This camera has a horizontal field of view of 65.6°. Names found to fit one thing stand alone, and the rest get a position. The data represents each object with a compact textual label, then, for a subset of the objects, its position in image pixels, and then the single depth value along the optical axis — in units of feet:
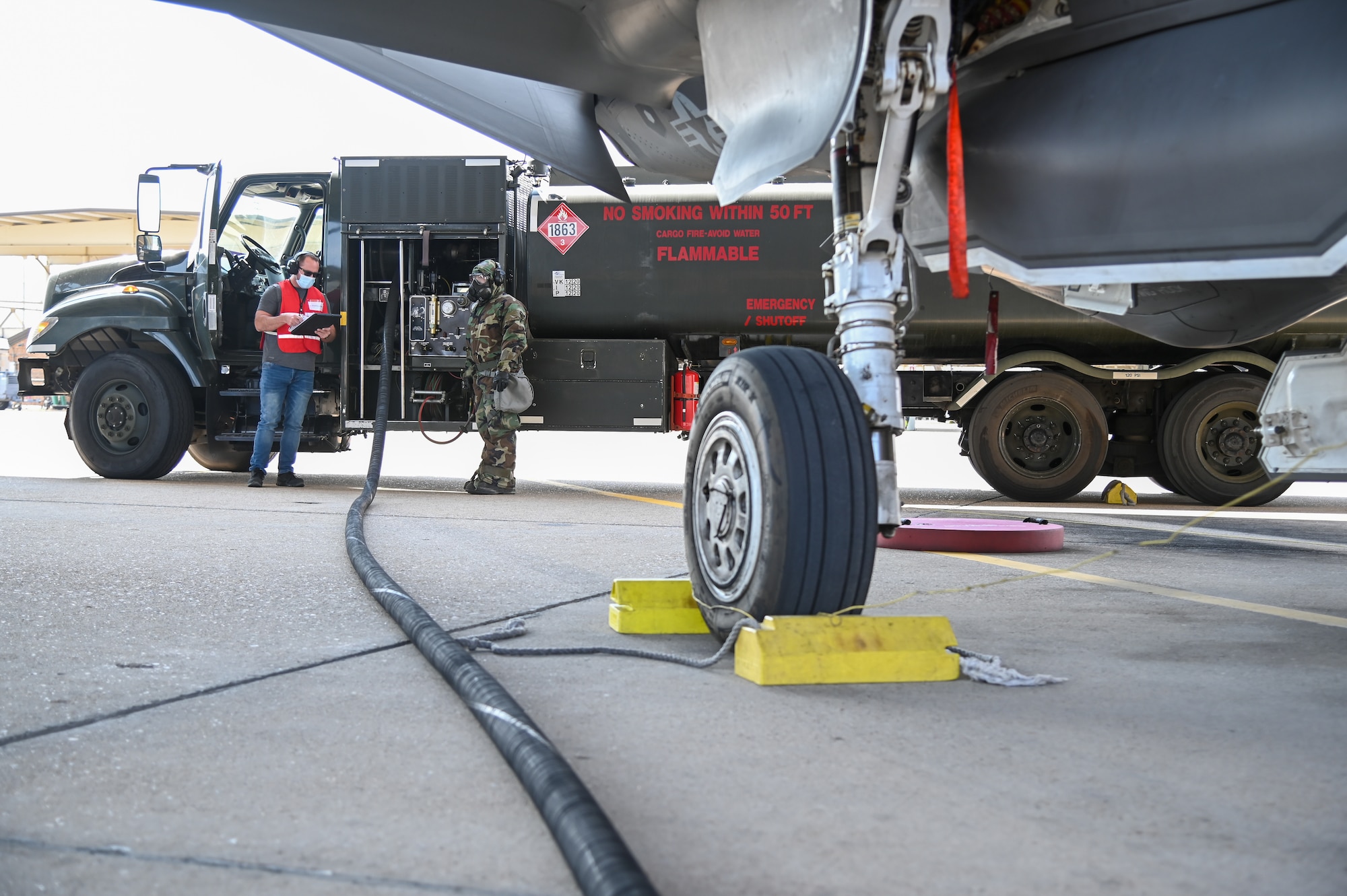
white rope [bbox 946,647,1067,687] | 7.52
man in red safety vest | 25.68
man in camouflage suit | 25.81
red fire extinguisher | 28.60
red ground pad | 16.17
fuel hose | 3.88
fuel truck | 26.94
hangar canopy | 101.55
